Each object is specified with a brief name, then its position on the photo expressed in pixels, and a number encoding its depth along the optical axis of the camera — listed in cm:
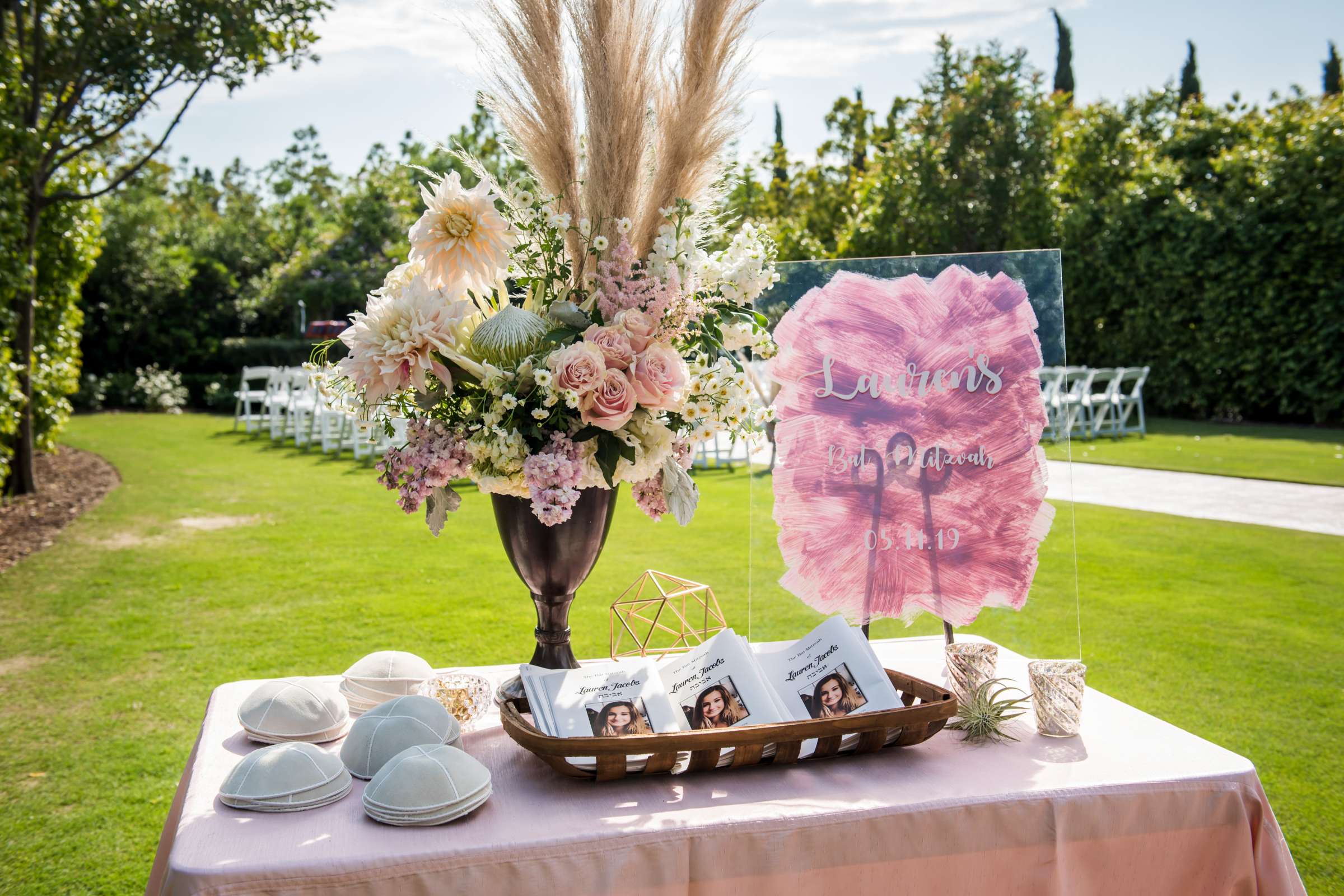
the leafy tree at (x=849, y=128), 1794
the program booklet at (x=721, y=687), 142
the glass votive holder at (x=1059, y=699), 153
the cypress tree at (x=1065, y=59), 2428
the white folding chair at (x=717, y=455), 1036
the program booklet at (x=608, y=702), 137
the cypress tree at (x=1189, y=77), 2400
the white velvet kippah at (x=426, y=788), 118
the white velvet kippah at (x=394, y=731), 134
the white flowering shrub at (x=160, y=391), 1755
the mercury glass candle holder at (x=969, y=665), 161
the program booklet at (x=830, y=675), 147
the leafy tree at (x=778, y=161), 1764
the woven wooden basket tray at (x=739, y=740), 127
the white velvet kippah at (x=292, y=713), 148
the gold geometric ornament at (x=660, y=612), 198
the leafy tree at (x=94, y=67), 708
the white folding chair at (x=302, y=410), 1238
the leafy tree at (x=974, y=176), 1488
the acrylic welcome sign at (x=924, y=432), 174
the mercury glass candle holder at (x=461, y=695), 158
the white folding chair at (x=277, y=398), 1305
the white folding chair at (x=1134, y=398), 1217
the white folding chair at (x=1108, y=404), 1209
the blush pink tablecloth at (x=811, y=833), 114
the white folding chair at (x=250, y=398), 1401
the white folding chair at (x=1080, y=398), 1152
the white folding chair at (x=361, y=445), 1130
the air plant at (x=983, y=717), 153
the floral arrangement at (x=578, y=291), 146
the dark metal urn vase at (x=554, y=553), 159
